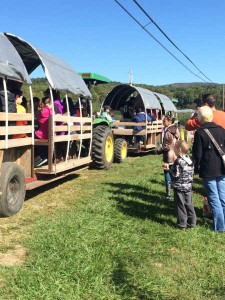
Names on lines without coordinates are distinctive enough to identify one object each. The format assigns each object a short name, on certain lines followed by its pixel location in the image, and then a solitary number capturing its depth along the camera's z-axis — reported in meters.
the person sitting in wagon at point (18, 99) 5.14
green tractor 7.73
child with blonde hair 4.21
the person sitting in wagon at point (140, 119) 10.56
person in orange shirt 4.60
